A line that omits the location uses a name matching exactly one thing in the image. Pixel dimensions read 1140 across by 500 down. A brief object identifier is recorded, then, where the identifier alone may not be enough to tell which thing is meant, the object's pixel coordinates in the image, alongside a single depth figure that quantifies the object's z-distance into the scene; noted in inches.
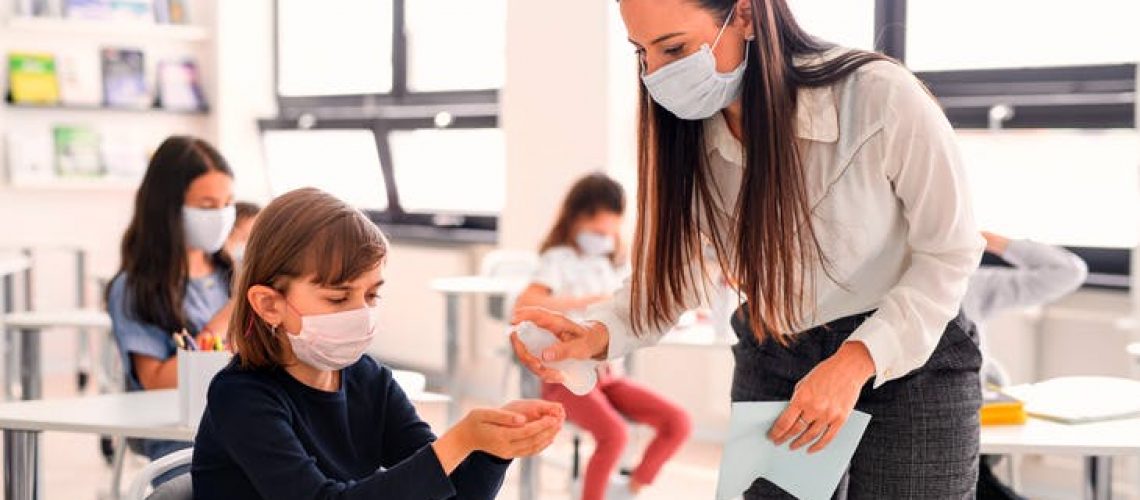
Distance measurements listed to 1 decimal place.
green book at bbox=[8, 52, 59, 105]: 249.3
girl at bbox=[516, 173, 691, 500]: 145.2
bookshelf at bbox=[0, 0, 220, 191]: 250.1
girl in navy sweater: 63.1
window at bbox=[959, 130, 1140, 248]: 162.4
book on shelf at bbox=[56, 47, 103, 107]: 257.0
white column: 202.8
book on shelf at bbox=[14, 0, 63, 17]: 251.0
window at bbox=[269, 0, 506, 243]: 240.8
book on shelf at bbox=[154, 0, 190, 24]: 267.9
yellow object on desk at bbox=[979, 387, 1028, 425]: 86.6
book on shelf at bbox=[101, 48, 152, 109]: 262.7
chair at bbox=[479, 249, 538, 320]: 192.7
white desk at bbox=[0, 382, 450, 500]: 85.0
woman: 57.7
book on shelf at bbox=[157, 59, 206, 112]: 270.1
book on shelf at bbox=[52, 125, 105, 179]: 255.9
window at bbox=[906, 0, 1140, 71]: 161.5
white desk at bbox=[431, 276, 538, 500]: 173.6
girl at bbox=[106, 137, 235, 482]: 108.5
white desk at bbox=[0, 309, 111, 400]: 164.7
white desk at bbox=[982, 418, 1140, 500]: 81.0
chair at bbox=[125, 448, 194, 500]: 66.2
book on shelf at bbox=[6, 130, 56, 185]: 248.4
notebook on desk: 89.0
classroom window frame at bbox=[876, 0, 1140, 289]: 159.0
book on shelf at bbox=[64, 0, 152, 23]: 256.5
